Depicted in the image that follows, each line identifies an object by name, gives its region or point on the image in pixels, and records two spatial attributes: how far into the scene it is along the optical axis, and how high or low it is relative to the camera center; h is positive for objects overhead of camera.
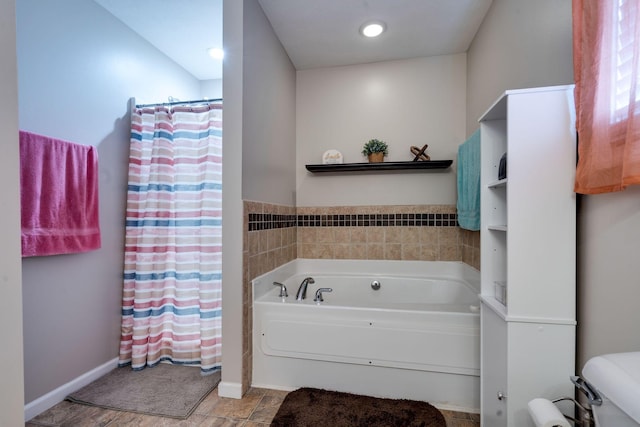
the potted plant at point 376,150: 2.58 +0.60
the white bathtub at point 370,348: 1.65 -0.79
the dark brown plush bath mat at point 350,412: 1.52 -1.08
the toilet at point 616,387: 0.54 -0.34
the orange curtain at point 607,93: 0.77 +0.37
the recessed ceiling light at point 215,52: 2.56 +1.48
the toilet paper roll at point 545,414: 0.81 -0.57
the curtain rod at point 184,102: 2.10 +0.85
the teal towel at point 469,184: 1.95 +0.24
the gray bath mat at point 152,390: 1.67 -1.11
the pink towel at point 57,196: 1.57 +0.12
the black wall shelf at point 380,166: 2.46 +0.45
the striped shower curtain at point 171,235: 2.07 -0.14
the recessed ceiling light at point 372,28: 2.16 +1.44
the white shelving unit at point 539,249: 1.08 -0.12
